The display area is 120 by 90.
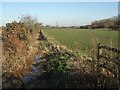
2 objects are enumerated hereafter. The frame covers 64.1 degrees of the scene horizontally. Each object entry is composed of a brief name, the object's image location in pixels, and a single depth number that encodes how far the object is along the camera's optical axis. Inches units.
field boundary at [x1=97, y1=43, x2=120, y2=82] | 104.6
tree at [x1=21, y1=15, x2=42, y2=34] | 457.2
